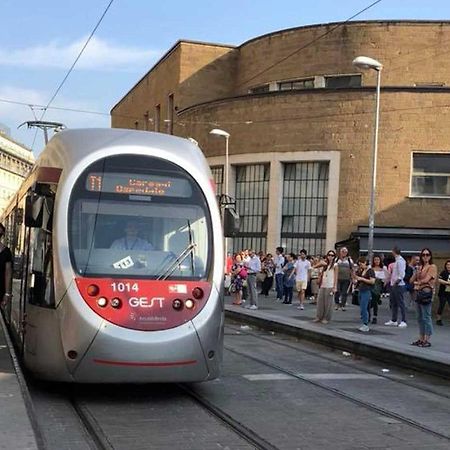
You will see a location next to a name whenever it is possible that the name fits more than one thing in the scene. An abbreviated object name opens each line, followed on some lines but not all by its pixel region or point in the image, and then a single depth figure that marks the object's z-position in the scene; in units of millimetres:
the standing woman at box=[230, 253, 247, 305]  21078
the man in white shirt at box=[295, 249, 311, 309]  20227
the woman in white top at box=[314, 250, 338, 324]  15523
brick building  33812
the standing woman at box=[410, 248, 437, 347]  11883
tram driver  7500
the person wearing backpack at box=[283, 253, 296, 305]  22047
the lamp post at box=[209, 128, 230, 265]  33362
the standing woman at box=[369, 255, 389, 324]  15766
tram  7023
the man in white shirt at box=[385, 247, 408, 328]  15289
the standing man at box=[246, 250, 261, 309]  19984
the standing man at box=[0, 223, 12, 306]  9781
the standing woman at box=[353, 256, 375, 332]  14383
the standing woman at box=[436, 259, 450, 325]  16000
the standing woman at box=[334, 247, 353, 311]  19188
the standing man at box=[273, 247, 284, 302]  24062
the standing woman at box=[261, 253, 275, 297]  26172
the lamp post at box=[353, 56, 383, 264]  23359
